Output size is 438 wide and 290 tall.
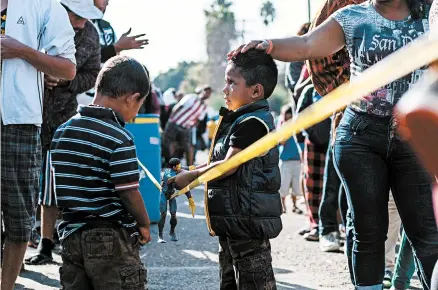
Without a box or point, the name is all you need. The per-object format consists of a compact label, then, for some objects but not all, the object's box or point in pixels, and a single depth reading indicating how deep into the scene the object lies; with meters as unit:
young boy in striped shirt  3.80
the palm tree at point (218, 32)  111.81
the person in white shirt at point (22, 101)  4.77
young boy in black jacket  4.18
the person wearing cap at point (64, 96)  6.32
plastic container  8.77
